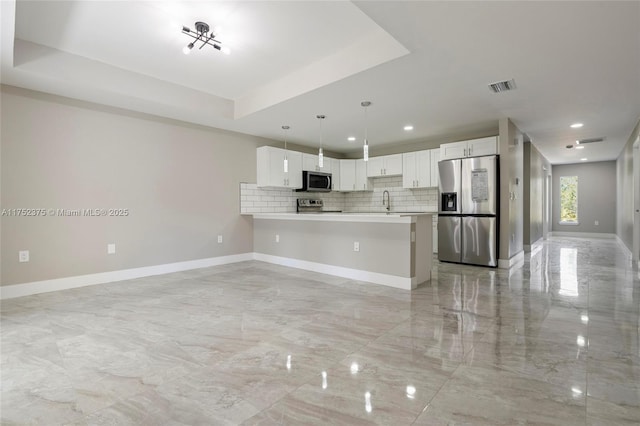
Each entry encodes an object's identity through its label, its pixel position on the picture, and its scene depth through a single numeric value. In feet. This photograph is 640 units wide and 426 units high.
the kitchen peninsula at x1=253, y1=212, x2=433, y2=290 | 12.19
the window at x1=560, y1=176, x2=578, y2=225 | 32.91
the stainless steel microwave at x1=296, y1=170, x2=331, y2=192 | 20.89
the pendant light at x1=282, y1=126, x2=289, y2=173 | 17.40
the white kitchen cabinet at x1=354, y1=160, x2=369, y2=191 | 23.22
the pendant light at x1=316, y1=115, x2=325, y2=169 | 13.48
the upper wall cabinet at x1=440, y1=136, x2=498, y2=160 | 16.38
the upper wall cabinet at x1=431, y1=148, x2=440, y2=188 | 19.43
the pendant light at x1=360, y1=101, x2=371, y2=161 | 12.57
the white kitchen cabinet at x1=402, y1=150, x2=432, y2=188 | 19.85
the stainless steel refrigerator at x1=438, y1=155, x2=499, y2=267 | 15.98
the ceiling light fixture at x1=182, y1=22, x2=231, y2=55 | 8.84
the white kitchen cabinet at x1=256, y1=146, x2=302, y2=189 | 18.98
